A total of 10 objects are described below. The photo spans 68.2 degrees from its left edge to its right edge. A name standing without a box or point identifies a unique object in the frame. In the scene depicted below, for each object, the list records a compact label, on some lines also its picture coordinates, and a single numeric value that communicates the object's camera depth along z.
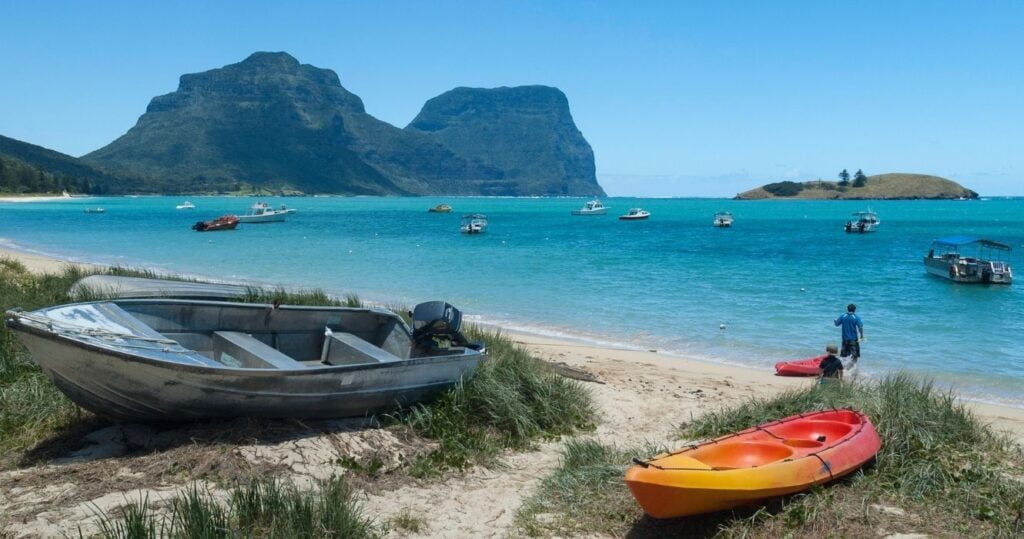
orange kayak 5.84
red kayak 13.96
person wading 13.91
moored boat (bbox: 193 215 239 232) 61.06
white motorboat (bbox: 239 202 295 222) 73.50
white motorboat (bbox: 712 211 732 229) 82.00
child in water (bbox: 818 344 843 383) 12.21
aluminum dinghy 6.89
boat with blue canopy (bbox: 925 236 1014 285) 30.06
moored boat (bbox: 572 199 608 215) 113.67
